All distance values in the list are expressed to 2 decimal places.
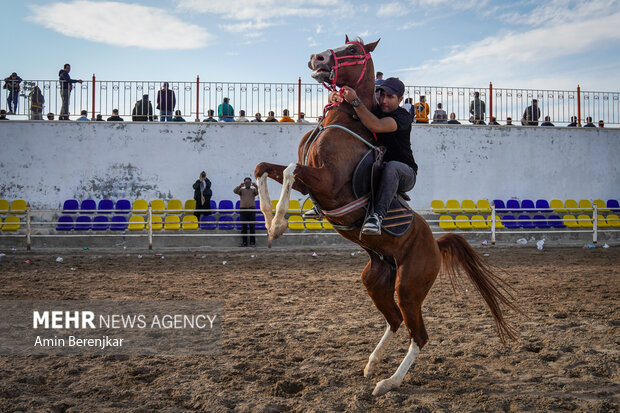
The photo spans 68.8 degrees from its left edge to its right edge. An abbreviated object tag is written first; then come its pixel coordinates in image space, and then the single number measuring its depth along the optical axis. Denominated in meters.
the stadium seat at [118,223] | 13.36
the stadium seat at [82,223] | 13.08
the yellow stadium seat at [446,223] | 14.50
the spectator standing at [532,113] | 17.05
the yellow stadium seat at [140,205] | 14.11
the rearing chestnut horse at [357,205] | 3.58
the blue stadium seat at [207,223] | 13.87
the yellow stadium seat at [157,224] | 13.55
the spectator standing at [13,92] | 15.02
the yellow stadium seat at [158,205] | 14.16
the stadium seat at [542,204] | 16.34
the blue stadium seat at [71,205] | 14.07
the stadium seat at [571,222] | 15.33
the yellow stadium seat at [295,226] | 13.88
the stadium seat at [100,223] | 13.21
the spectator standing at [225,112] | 15.69
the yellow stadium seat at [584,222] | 15.29
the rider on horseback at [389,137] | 3.72
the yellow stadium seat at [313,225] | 14.15
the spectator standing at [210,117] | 15.59
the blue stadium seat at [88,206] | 14.08
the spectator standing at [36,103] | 15.14
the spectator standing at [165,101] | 15.46
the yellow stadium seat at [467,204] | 15.59
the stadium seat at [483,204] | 15.57
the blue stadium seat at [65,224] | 13.34
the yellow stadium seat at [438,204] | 15.39
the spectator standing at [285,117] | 15.95
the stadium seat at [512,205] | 15.86
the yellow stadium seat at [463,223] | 14.43
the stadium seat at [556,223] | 15.21
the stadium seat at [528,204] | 15.95
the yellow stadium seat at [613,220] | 15.41
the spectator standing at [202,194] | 14.14
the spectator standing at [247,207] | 13.48
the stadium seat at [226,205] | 14.52
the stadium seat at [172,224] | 13.41
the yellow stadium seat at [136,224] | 13.32
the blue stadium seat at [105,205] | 14.15
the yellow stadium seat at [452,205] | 15.30
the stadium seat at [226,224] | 13.67
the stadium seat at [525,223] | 15.13
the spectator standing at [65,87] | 15.13
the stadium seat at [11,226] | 13.29
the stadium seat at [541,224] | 15.19
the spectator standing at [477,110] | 16.84
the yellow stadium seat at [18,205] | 14.10
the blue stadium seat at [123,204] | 14.27
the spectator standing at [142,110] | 15.37
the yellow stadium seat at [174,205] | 14.30
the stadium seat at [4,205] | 13.87
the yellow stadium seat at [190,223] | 13.47
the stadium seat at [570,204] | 16.08
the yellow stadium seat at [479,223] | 14.58
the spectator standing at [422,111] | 16.43
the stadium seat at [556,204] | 16.06
